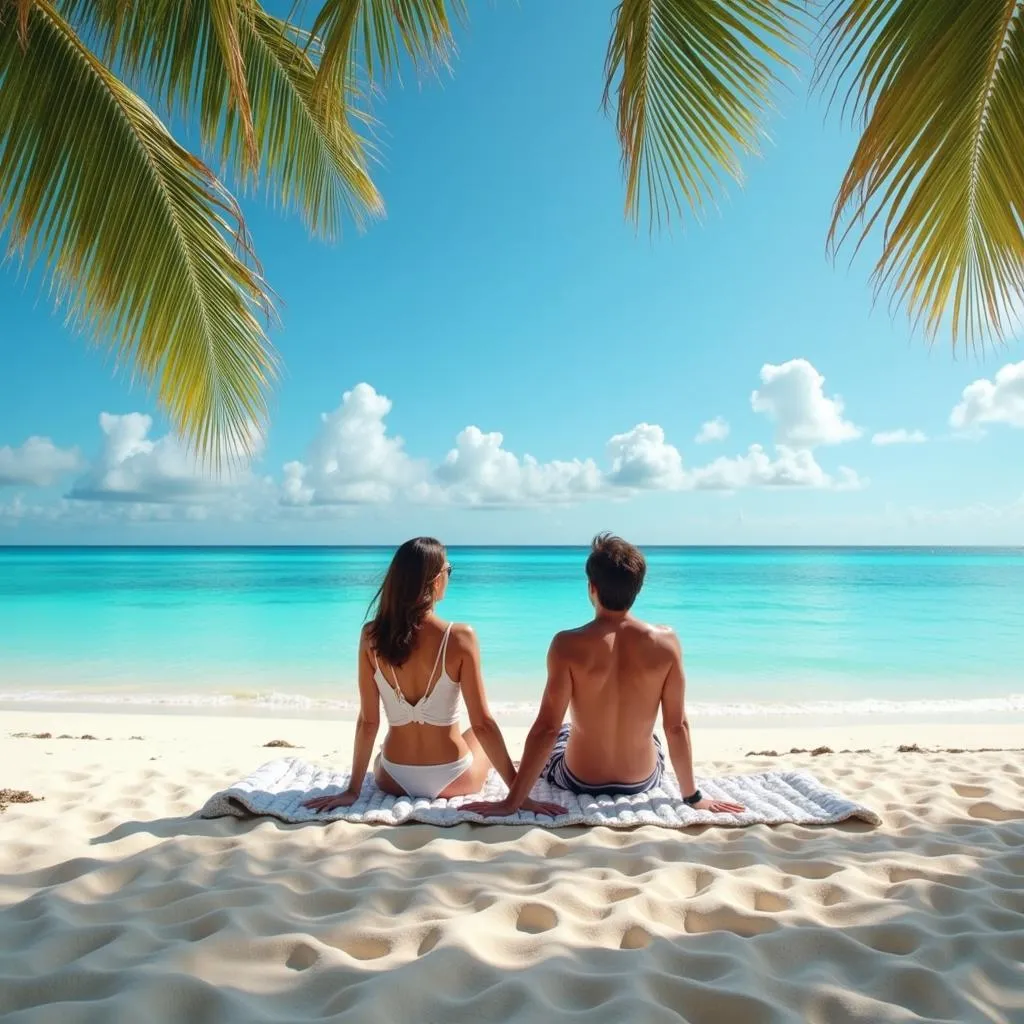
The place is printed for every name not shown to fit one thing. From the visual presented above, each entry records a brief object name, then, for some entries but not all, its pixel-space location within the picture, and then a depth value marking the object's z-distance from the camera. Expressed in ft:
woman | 10.48
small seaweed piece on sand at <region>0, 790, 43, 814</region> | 11.23
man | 10.46
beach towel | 10.03
